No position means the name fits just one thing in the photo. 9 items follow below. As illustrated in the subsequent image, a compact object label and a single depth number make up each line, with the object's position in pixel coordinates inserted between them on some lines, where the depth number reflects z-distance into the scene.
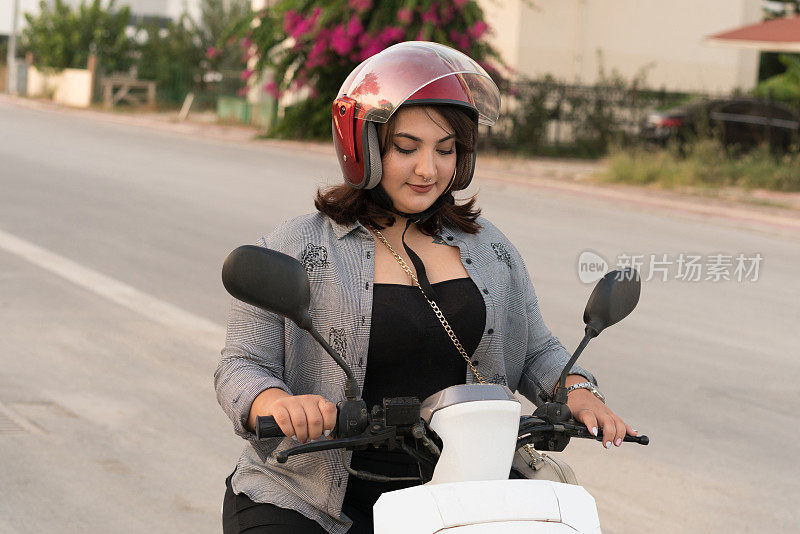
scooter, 1.96
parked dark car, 21.89
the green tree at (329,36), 22.89
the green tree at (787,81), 33.72
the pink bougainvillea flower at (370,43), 23.12
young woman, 2.59
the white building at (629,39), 28.00
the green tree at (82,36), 39.16
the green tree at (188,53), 38.28
